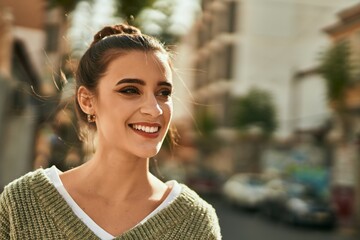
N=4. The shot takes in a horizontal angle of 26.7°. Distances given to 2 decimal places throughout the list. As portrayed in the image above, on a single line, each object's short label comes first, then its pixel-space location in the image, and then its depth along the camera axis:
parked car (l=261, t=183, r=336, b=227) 21.92
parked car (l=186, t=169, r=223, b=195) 40.59
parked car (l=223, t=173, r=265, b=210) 29.45
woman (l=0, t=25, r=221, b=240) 2.13
